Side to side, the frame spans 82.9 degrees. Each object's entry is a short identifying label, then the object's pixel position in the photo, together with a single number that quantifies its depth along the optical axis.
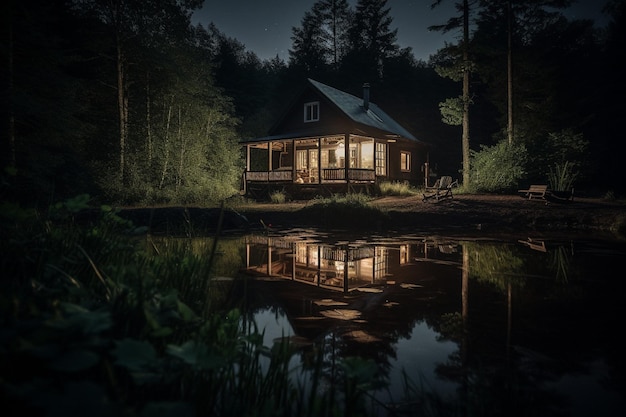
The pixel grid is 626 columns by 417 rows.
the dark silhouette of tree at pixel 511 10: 19.78
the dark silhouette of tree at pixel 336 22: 47.66
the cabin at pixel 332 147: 20.89
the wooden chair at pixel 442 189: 15.38
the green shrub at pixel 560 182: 15.35
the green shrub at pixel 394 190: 19.81
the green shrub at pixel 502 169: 17.48
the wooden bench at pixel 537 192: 13.62
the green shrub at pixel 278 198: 19.16
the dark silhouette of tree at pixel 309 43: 46.56
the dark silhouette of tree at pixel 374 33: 44.75
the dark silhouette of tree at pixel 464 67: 20.14
